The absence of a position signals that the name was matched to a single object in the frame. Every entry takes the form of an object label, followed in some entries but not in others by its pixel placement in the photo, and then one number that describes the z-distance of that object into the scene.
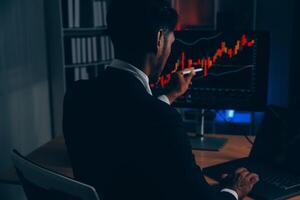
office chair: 1.02
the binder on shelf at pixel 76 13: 3.12
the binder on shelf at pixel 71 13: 3.06
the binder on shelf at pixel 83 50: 3.16
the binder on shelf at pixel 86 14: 3.29
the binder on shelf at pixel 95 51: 3.29
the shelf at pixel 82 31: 3.13
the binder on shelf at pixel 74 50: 3.08
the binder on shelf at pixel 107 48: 3.43
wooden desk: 1.74
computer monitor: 1.89
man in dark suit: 1.15
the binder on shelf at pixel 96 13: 3.31
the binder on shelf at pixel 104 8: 3.42
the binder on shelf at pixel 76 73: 3.15
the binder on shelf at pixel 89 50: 3.22
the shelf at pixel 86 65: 3.11
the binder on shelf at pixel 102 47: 3.37
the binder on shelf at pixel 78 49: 3.12
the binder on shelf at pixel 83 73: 3.21
